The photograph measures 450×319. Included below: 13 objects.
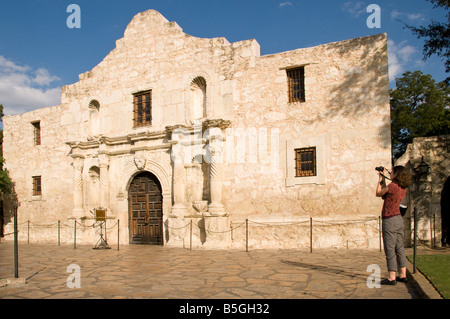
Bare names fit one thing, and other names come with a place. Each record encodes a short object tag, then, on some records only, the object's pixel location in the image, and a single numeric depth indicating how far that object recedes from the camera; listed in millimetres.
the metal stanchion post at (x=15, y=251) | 6241
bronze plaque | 12202
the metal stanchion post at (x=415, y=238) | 6017
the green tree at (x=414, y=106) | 23719
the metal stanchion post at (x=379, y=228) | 9453
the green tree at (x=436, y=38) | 9883
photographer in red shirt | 5656
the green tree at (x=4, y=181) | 15680
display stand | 12019
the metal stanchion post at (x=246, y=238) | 10297
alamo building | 10047
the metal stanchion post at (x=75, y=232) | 12573
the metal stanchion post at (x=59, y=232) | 14048
